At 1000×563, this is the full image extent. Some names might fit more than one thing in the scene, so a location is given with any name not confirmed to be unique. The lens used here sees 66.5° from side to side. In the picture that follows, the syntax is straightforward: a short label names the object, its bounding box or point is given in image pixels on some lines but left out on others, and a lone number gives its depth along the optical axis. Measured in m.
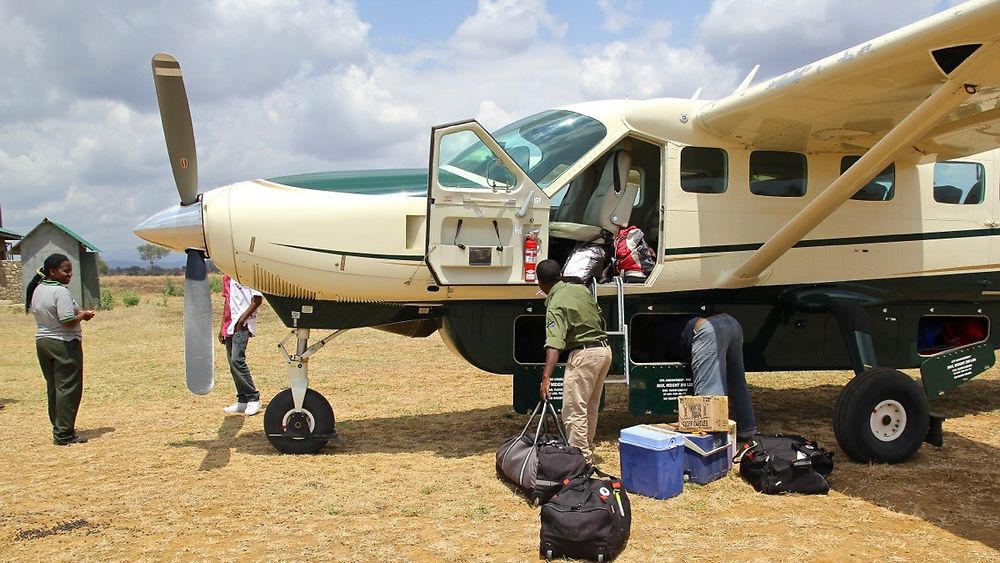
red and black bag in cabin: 6.62
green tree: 106.21
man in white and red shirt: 8.21
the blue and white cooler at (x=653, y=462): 5.32
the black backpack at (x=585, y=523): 4.15
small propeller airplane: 6.07
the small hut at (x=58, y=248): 27.70
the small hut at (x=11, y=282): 30.88
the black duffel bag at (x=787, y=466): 5.41
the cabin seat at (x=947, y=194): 7.37
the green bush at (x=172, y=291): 34.75
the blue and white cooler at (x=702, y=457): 5.59
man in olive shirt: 5.54
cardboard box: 5.69
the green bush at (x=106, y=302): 26.44
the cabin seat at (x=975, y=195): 7.48
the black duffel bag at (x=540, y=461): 4.98
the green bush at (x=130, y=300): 27.86
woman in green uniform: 7.07
